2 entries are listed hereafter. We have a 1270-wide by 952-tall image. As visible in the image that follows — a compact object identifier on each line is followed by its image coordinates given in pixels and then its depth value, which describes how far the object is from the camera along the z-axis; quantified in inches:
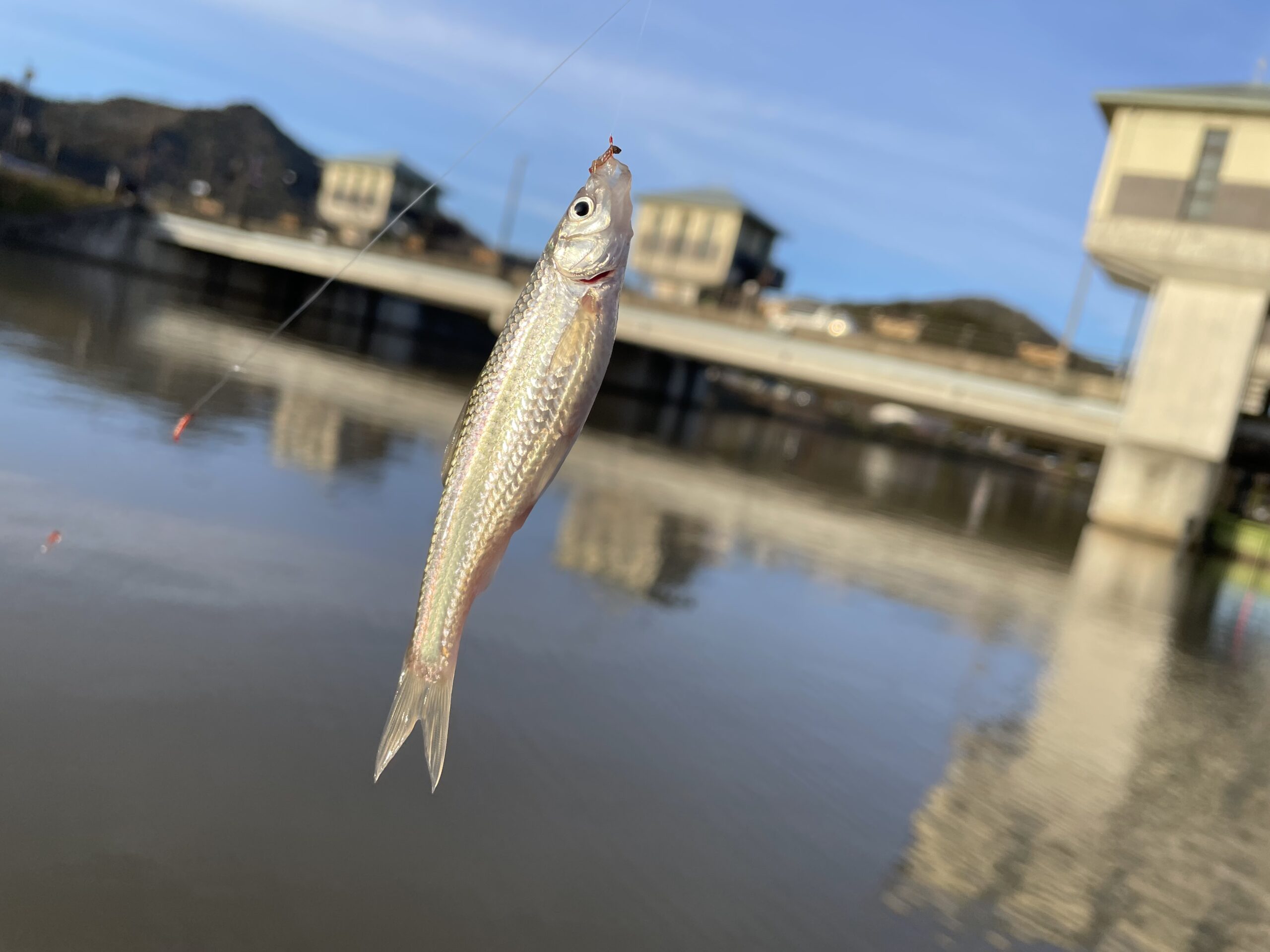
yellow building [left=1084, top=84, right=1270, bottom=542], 1016.9
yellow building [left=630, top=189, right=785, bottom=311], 2699.3
